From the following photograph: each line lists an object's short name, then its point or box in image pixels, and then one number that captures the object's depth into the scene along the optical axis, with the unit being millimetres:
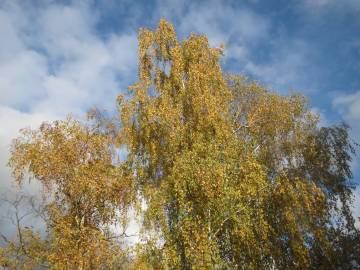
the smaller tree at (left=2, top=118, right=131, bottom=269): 20422
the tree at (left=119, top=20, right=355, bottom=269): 16141
